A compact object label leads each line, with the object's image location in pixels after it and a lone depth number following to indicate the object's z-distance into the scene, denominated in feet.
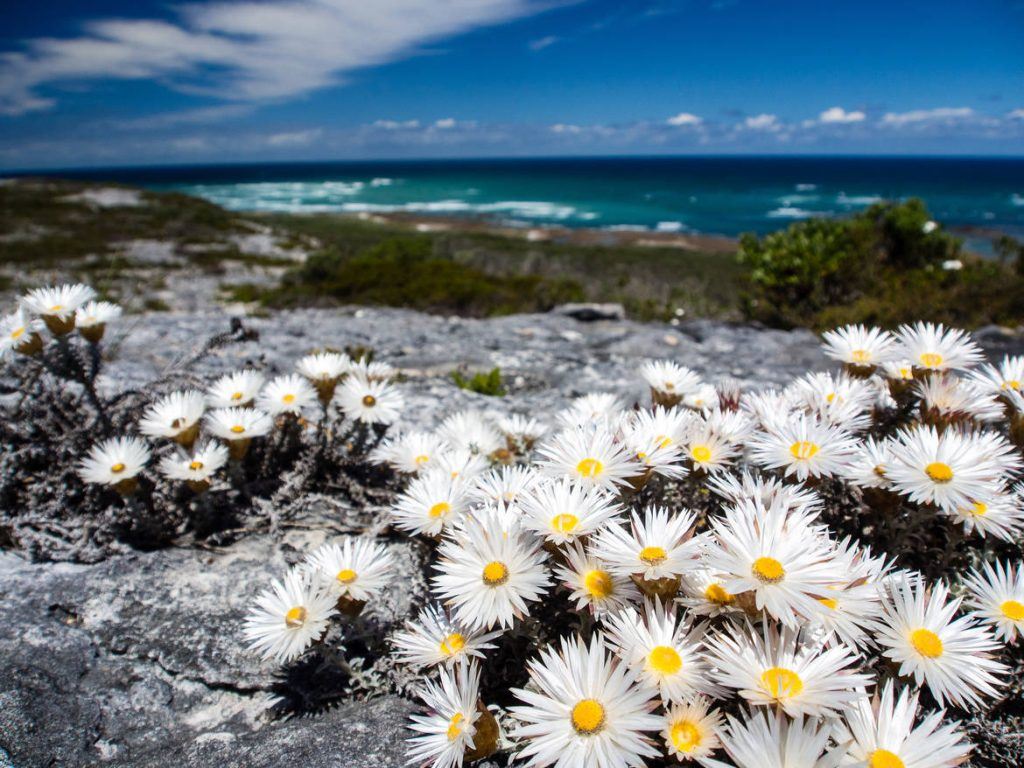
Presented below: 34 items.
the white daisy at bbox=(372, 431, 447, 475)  1.11
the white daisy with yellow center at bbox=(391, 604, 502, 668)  0.75
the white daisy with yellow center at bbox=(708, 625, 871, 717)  0.62
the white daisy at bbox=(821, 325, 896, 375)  1.14
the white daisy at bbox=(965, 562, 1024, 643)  0.75
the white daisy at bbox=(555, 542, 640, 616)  0.72
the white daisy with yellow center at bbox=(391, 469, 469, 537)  0.89
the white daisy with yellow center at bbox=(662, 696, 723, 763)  0.63
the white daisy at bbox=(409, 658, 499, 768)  0.69
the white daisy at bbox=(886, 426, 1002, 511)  0.81
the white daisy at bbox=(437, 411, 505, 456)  1.17
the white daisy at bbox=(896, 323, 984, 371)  1.07
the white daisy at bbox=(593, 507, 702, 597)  0.70
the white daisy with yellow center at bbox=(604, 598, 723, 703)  0.65
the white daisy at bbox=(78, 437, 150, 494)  1.13
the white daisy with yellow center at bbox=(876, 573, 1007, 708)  0.69
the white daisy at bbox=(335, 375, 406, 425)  1.26
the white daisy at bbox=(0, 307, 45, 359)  1.21
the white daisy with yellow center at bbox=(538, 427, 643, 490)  0.83
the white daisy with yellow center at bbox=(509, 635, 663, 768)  0.62
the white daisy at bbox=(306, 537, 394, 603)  0.86
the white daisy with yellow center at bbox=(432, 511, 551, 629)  0.73
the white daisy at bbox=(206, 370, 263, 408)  1.24
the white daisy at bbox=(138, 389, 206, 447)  1.15
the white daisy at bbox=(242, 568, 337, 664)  0.82
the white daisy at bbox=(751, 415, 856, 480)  0.86
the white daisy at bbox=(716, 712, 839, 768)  0.58
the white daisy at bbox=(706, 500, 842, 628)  0.66
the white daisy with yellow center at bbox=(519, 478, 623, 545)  0.75
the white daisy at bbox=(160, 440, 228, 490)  1.10
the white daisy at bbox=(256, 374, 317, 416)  1.24
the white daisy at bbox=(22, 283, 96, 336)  1.22
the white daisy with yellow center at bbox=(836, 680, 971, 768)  0.60
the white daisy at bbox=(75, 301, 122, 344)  1.26
